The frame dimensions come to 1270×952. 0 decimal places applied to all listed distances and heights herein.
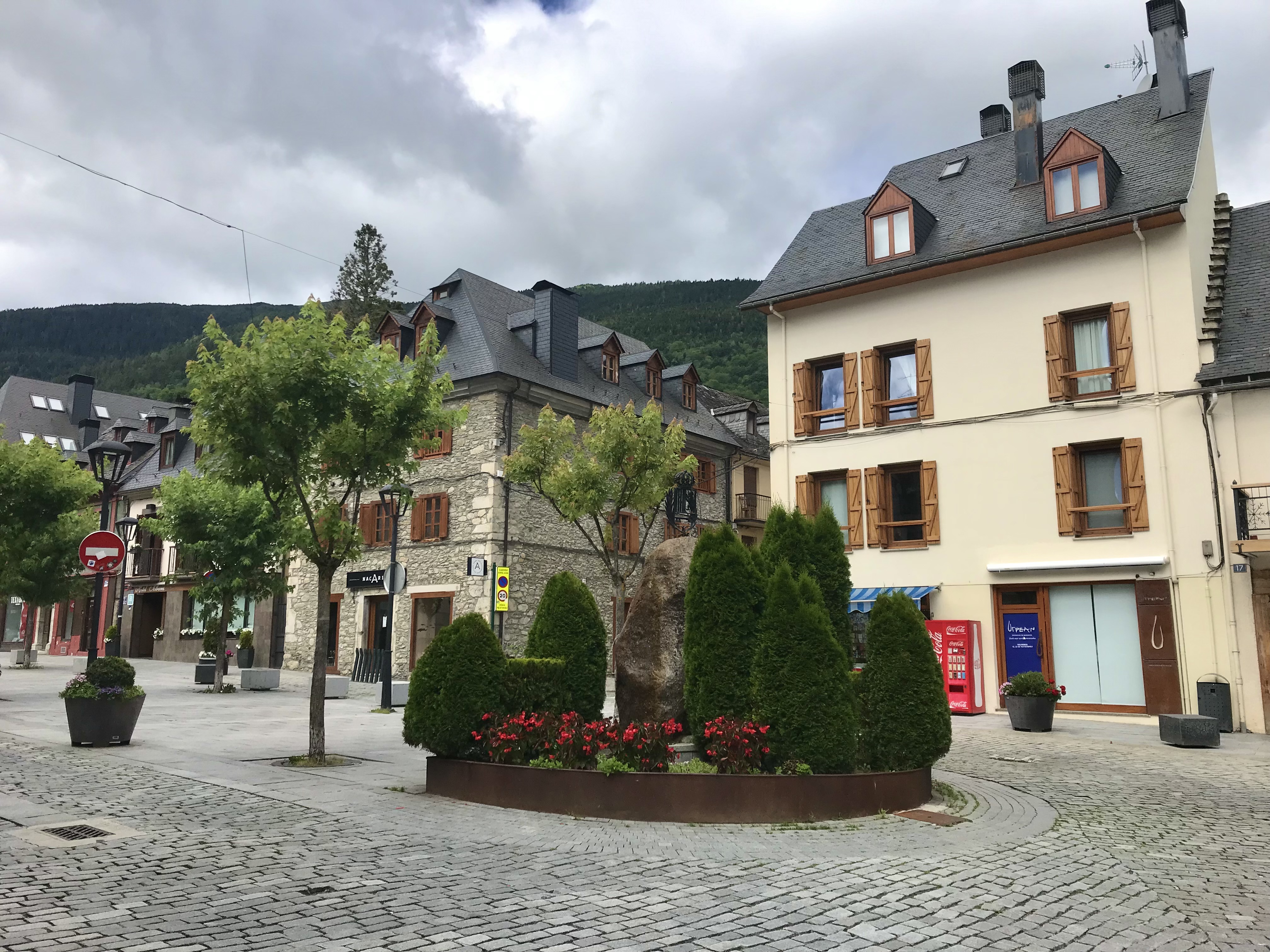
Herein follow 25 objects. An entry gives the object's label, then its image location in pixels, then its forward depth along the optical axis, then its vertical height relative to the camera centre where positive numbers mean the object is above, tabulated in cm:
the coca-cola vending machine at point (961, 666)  1888 -53
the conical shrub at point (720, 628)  932 +10
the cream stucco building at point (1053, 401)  1744 +484
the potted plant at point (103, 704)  1204 -80
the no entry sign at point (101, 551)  1237 +114
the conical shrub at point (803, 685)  847 -41
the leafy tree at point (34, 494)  1975 +305
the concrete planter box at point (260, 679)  2352 -96
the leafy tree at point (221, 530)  2320 +263
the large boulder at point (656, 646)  1009 -8
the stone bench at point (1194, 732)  1388 -134
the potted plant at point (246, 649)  3269 -33
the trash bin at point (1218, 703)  1605 -107
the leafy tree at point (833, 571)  1169 +81
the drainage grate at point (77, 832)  695 -139
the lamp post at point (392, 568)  1266 +139
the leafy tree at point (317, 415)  1107 +264
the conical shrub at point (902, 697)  930 -56
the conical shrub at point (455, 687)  895 -45
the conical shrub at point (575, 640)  1022 -1
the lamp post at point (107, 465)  1619 +303
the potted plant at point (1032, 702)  1559 -102
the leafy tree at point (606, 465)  2006 +367
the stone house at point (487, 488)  2673 +440
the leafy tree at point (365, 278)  5353 +2006
